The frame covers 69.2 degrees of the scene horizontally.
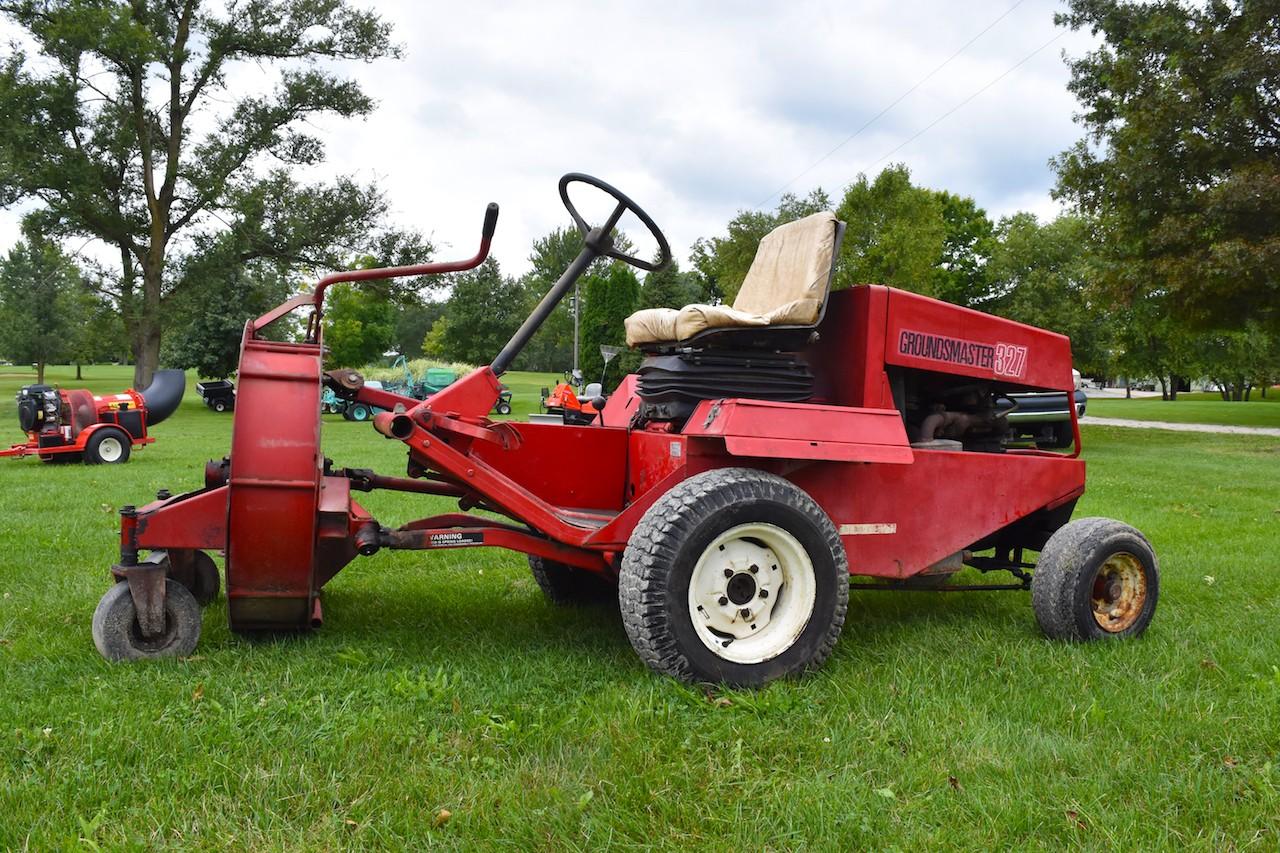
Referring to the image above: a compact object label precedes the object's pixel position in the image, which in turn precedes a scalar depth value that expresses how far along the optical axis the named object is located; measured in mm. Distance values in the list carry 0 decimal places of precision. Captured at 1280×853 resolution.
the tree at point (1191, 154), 15031
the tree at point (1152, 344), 20641
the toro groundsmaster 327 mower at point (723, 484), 3201
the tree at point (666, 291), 41781
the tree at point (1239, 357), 36250
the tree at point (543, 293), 58406
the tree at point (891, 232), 25266
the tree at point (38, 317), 40534
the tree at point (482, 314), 53594
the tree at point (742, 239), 30859
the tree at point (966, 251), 41250
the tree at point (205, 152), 26141
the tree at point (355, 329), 44603
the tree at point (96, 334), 29152
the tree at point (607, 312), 42938
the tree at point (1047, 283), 35156
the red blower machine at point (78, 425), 11383
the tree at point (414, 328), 81250
